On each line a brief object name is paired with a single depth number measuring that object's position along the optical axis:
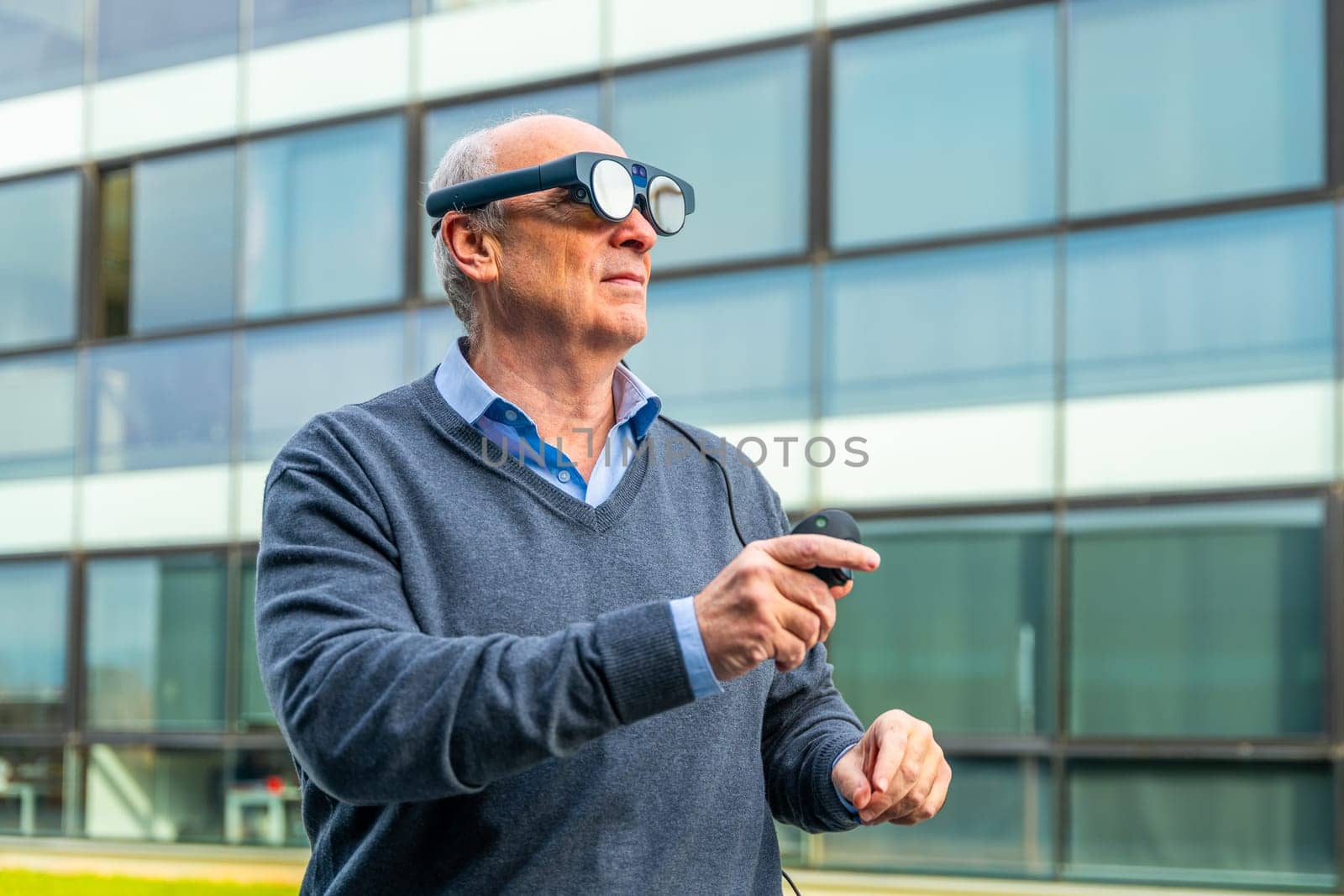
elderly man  1.84
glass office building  7.93
